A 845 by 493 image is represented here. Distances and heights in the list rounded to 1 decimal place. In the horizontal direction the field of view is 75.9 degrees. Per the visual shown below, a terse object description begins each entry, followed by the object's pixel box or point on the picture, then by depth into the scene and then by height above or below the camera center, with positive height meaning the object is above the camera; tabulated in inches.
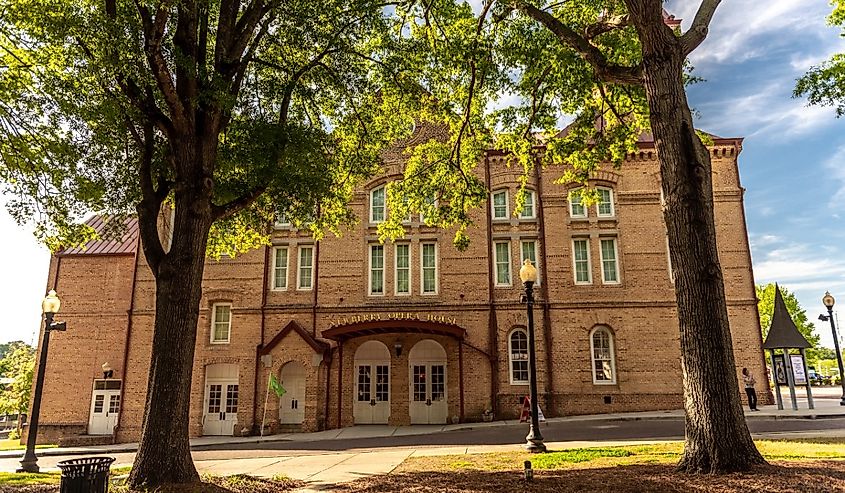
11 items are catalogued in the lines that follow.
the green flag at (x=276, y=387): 816.9 -6.1
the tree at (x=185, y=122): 353.7 +203.7
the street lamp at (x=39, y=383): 516.1 +2.5
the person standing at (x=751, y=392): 792.3 -20.3
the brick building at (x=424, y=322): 866.8 +96.7
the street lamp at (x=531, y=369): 448.1 +9.7
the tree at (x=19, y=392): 1130.0 -13.0
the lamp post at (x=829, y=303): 886.4 +118.0
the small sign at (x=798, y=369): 788.0 +11.9
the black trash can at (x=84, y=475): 276.2 -45.2
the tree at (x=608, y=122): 285.0 +226.0
